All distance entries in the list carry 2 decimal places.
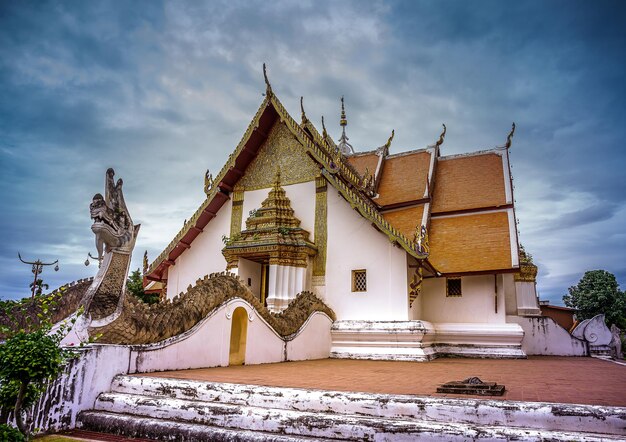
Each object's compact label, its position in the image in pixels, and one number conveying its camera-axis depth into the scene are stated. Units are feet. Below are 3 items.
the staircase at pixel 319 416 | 9.31
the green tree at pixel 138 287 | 53.72
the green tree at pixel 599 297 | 80.85
